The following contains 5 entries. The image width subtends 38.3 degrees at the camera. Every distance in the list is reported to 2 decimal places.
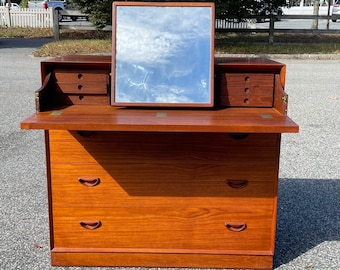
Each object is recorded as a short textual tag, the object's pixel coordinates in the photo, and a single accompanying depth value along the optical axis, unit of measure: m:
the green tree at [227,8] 14.93
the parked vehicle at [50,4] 34.09
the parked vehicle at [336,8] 36.12
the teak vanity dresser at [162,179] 2.83
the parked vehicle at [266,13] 15.66
